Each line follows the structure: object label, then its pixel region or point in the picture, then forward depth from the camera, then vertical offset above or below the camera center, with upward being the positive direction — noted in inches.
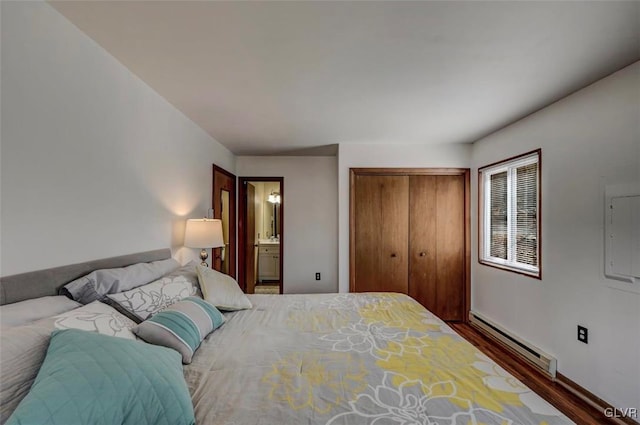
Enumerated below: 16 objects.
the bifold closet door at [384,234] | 154.9 -11.4
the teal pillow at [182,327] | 51.7 -22.0
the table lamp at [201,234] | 104.4 -7.6
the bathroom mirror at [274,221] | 275.4 -8.1
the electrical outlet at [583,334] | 87.8 -37.5
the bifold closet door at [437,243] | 155.1 -16.3
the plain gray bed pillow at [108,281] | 54.4 -14.3
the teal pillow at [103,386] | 27.7 -18.7
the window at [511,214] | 113.3 -0.7
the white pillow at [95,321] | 42.1 -16.8
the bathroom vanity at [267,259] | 248.1 -39.5
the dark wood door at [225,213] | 144.2 +0.1
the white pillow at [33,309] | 41.5 -15.0
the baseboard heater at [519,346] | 100.3 -53.3
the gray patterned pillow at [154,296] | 56.7 -18.0
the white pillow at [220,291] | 77.5 -21.8
